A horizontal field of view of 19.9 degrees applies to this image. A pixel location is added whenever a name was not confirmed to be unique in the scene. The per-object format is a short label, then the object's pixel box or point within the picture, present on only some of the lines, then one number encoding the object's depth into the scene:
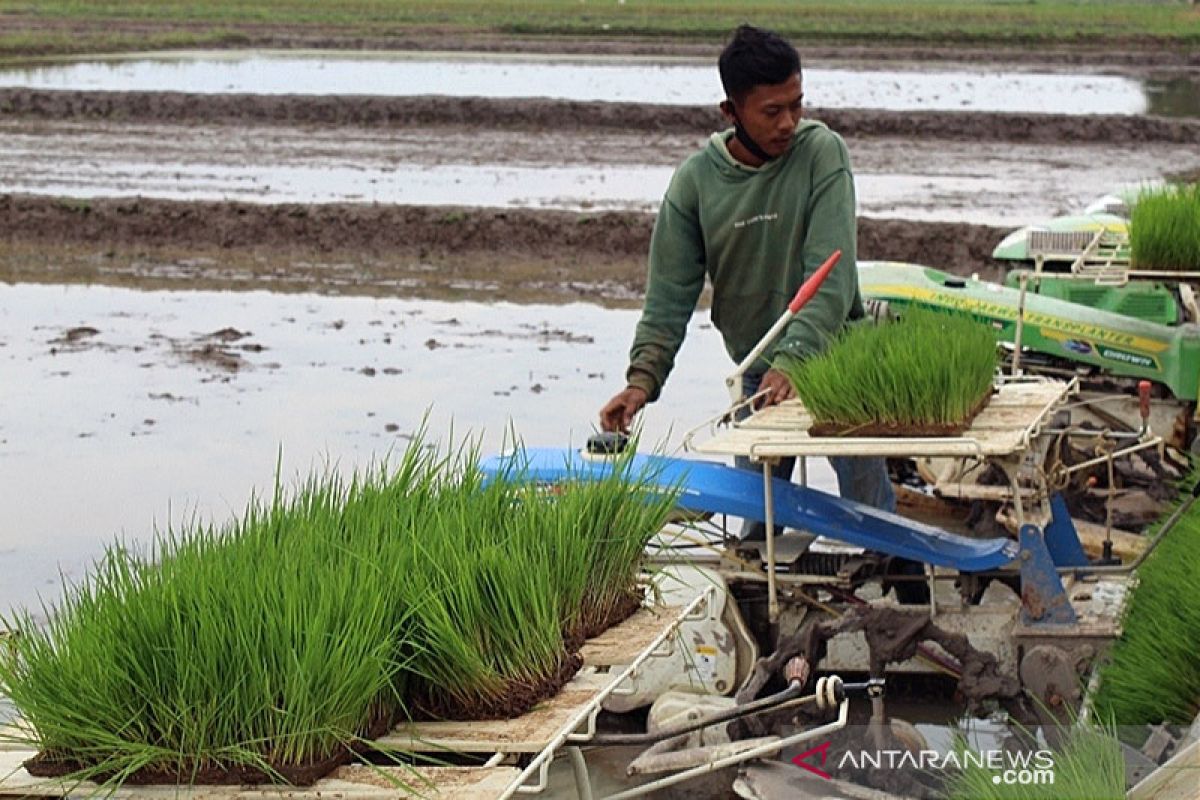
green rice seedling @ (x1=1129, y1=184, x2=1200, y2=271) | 12.26
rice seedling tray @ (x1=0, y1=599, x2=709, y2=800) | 4.23
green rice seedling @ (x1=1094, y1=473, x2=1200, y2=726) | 6.36
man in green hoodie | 8.31
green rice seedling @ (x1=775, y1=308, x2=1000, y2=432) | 7.95
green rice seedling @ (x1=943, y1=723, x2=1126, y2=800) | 4.59
